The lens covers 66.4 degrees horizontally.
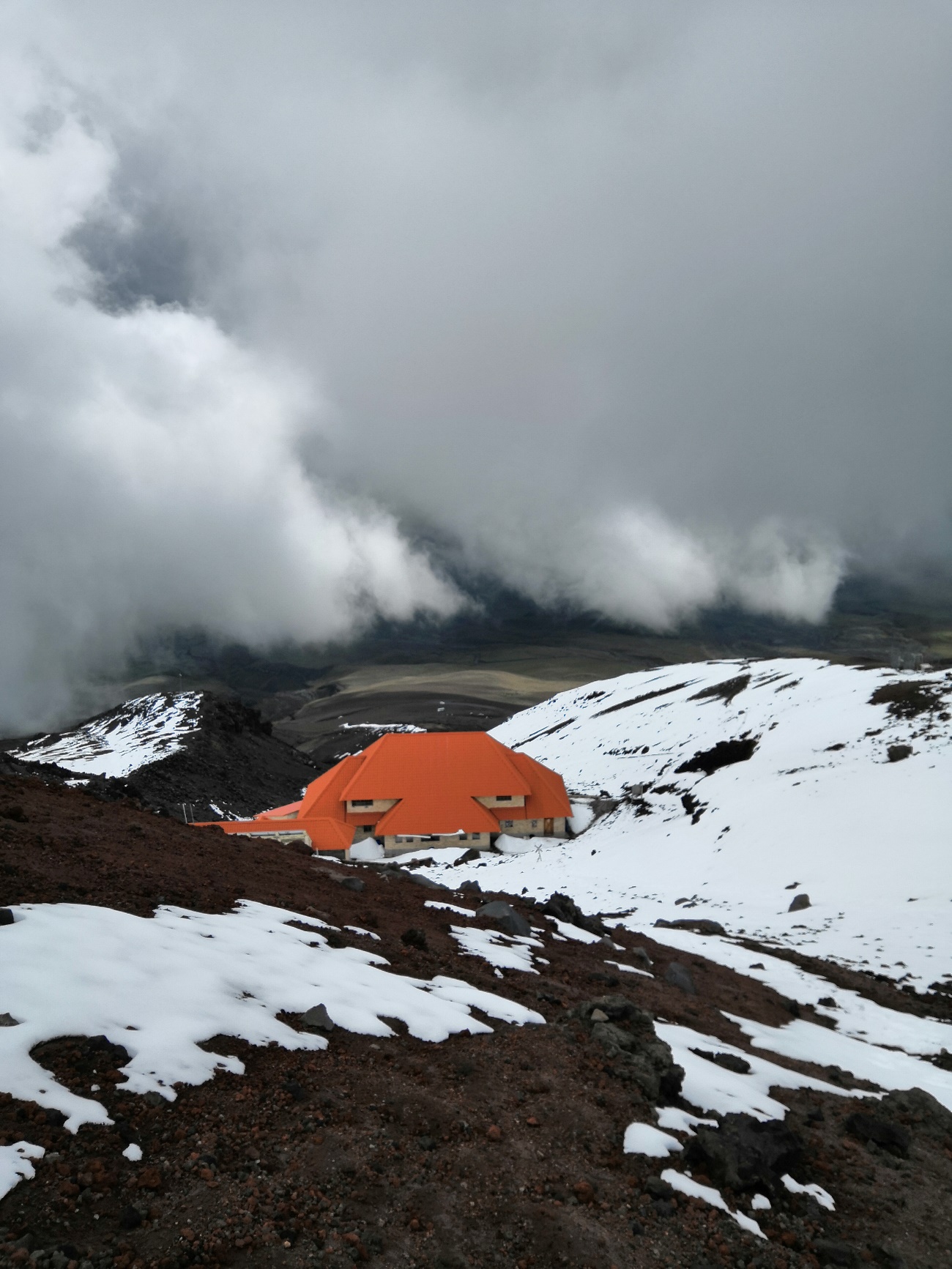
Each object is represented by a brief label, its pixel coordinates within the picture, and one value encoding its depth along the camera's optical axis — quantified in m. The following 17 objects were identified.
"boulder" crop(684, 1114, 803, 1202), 6.93
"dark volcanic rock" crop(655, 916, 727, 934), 23.75
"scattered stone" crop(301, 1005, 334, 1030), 7.91
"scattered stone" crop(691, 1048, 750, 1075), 10.45
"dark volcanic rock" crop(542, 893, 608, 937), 18.64
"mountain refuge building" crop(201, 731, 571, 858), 54.25
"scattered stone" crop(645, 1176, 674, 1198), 6.47
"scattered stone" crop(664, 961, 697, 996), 14.53
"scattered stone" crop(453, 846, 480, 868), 44.69
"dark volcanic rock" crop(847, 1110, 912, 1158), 8.81
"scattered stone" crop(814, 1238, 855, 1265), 6.30
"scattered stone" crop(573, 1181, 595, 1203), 6.23
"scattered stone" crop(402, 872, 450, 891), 19.59
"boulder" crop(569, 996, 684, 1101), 8.46
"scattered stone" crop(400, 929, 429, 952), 12.12
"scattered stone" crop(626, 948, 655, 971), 16.20
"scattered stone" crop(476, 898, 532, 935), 15.59
